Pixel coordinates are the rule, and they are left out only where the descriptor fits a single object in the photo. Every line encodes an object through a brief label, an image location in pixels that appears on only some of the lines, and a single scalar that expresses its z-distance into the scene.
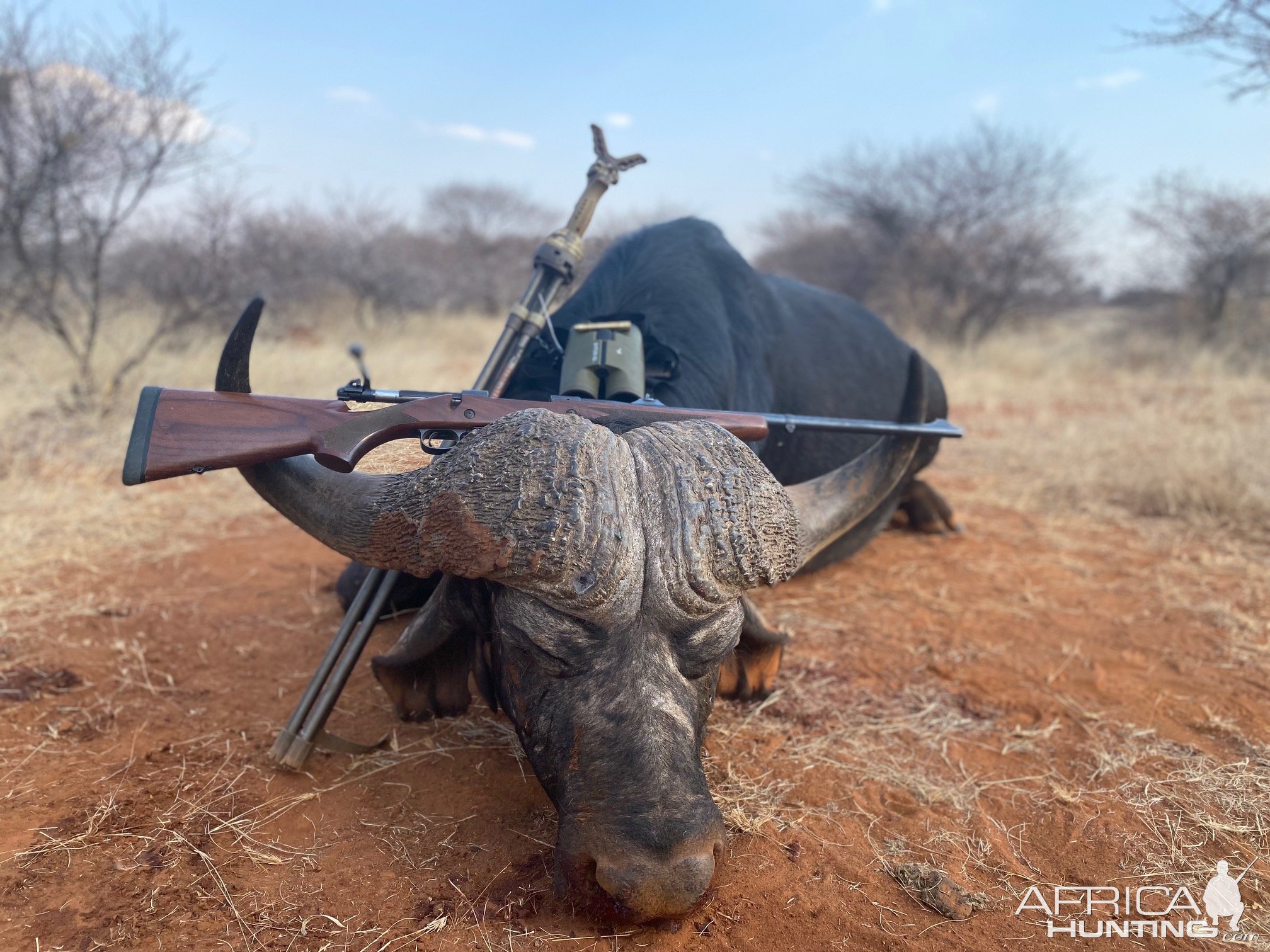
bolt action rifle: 2.16
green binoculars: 2.75
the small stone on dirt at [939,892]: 1.94
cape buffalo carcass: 1.76
